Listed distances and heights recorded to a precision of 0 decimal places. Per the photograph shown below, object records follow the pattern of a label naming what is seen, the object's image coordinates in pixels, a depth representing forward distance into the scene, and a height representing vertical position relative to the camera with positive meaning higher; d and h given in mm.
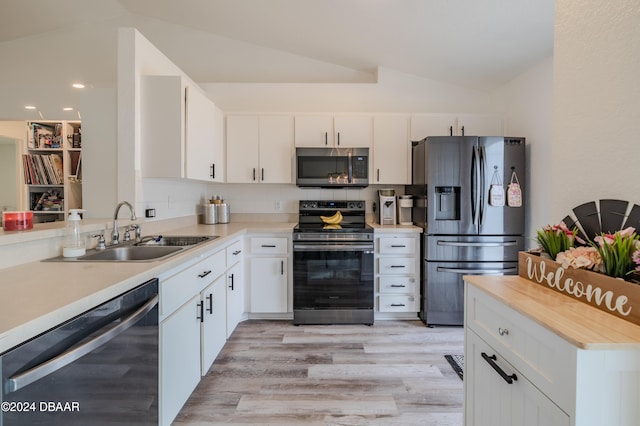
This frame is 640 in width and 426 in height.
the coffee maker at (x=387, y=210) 3291 -26
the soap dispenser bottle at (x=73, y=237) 1564 -156
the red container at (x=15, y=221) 1452 -67
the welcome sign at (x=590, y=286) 836 -255
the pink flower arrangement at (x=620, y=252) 907 -136
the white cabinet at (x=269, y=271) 2975 -627
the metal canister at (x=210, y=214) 3266 -71
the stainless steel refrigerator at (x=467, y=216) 2850 -79
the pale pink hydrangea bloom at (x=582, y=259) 1000 -172
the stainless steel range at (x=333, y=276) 2924 -665
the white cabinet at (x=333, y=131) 3275 +832
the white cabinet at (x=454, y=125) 3285 +902
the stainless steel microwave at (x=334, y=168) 3180 +419
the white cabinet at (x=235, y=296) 2477 -785
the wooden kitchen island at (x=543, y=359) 717 -425
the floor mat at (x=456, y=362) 2163 -1168
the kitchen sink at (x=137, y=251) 1608 -259
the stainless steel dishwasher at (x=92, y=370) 754 -498
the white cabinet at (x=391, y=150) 3285 +629
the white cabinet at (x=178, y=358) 1423 -791
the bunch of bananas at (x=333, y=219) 3387 -129
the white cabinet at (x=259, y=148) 3279 +649
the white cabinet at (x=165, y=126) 2213 +605
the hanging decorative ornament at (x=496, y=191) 2848 +158
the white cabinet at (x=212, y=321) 1911 -785
